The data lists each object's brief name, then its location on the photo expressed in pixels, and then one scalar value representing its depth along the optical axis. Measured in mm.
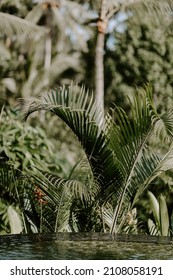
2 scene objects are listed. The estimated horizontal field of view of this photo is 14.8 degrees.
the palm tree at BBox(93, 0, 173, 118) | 12195
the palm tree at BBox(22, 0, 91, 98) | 20391
